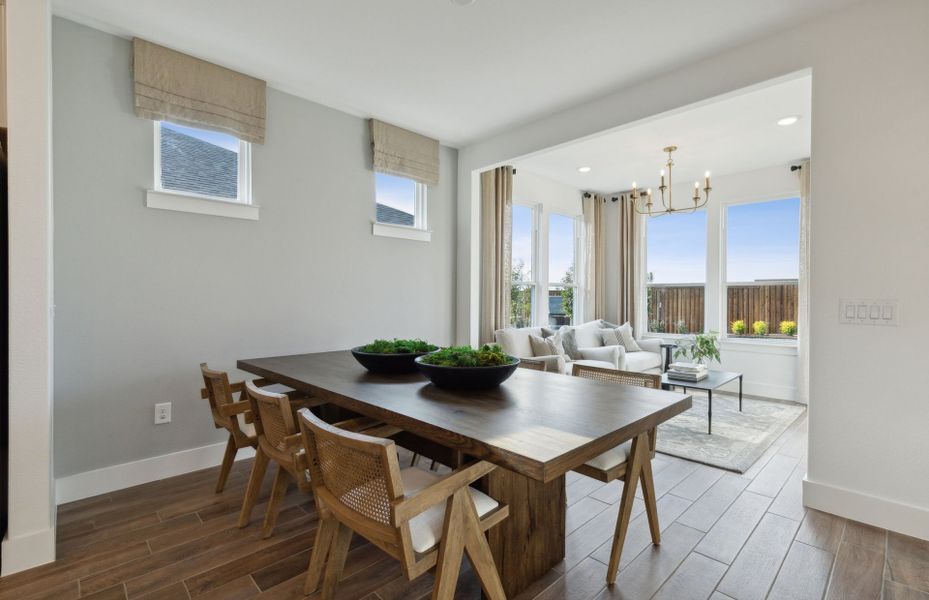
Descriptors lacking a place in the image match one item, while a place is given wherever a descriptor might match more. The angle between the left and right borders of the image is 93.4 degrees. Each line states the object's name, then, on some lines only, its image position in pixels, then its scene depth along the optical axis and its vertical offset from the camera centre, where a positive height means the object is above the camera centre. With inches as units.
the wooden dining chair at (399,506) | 44.4 -23.8
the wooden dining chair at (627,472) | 68.3 -27.9
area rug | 122.6 -44.1
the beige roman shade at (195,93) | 99.9 +49.7
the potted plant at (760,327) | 211.5 -14.3
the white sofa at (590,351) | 172.4 -23.5
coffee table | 144.6 -29.7
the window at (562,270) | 231.9 +15.1
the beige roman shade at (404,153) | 144.3 +50.0
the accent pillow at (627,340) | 219.8 -21.4
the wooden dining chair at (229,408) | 84.4 -22.0
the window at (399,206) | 149.6 +32.6
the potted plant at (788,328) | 203.8 -13.9
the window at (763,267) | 204.8 +15.0
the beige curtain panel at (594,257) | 246.5 +23.3
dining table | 47.3 -15.8
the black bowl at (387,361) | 86.5 -13.0
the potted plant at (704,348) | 183.5 -21.1
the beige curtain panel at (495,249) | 178.2 +19.9
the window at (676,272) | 232.1 +14.2
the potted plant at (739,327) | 217.3 -14.5
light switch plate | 84.4 -2.5
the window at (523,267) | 210.7 +14.7
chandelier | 228.6 +51.3
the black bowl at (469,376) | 70.8 -13.0
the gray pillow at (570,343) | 195.0 -20.5
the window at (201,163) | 107.3 +34.2
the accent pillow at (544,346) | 174.2 -19.8
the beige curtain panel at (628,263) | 247.4 +19.8
